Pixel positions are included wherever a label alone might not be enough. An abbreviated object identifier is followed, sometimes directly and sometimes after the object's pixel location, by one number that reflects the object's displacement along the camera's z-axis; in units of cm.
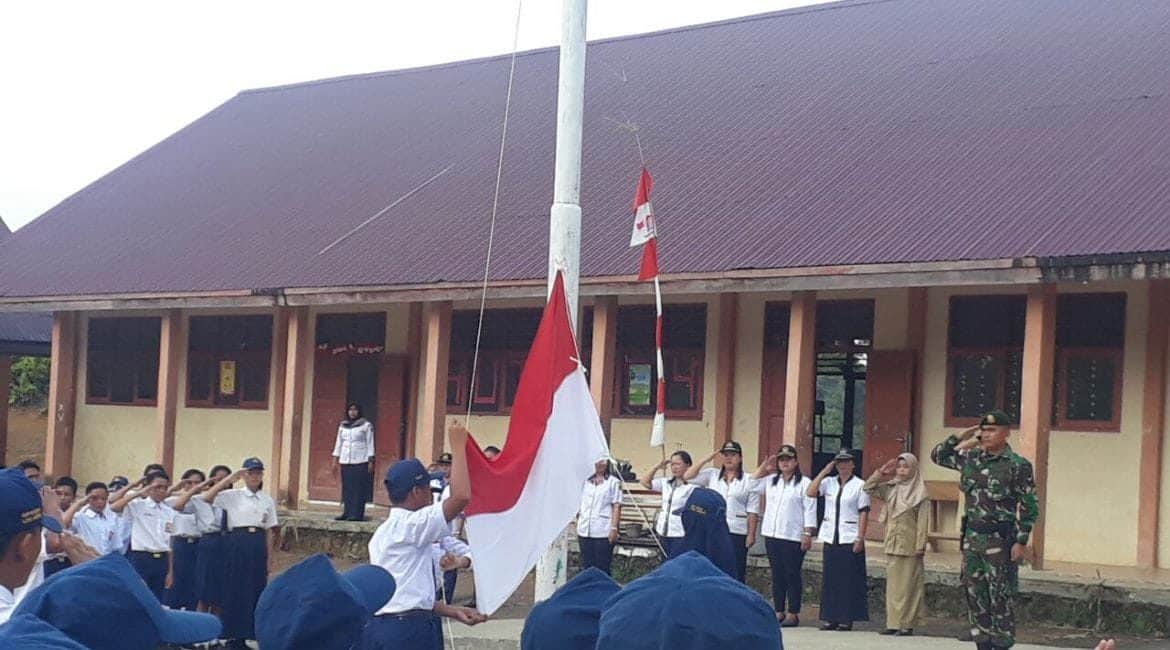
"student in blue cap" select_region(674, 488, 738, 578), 1146
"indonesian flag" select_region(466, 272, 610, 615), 813
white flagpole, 1027
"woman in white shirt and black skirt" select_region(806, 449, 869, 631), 1357
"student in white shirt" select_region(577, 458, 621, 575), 1547
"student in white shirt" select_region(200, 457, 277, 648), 1392
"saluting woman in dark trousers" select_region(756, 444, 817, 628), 1403
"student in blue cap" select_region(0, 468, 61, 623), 400
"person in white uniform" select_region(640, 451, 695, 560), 1404
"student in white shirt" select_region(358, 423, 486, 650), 710
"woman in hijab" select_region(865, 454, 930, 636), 1297
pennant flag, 1308
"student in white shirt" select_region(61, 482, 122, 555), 1281
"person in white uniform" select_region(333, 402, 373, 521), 1908
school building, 1473
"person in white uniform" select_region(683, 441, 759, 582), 1452
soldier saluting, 987
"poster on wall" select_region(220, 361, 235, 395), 2267
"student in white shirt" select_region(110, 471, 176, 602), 1362
